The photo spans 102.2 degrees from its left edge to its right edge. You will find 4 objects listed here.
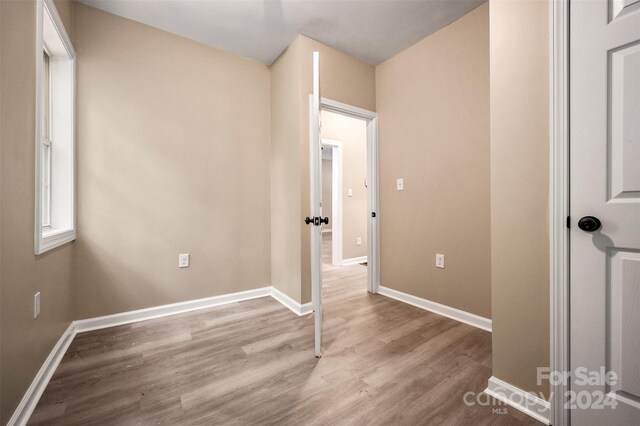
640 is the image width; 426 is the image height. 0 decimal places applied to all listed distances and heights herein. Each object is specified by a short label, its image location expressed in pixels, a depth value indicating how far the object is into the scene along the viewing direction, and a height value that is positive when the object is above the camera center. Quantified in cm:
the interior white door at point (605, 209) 94 +1
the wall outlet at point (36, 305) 133 -48
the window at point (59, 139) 185 +54
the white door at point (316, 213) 162 -1
